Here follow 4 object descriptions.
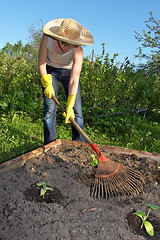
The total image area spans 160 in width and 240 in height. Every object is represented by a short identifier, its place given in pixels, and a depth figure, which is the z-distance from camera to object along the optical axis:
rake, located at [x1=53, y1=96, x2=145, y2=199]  1.86
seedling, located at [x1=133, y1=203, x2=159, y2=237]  1.49
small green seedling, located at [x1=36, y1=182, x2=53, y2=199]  1.77
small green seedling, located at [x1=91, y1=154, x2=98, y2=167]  2.20
